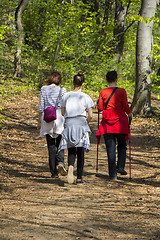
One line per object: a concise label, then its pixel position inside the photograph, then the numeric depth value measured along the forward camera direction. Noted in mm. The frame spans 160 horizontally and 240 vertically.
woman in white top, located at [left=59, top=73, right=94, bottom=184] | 12023
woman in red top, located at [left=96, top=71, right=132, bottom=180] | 12922
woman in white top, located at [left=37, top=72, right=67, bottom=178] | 12782
